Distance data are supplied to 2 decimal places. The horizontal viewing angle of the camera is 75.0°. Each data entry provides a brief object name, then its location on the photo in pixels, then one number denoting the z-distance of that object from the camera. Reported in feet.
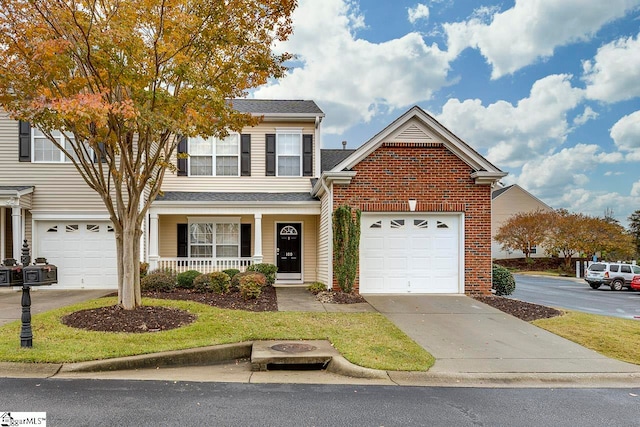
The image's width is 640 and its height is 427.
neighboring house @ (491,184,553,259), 134.31
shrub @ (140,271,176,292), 40.14
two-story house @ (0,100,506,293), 40.45
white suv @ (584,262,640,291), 74.84
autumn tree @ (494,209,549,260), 114.01
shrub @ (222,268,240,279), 44.06
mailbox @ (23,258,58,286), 20.90
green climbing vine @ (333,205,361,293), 38.29
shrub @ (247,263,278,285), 44.04
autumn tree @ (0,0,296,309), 24.14
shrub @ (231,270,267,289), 41.06
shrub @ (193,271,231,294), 40.29
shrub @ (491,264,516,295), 42.34
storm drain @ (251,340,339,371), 19.97
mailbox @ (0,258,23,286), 20.63
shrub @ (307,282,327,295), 40.59
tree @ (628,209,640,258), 136.51
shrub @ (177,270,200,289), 42.32
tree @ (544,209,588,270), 107.65
